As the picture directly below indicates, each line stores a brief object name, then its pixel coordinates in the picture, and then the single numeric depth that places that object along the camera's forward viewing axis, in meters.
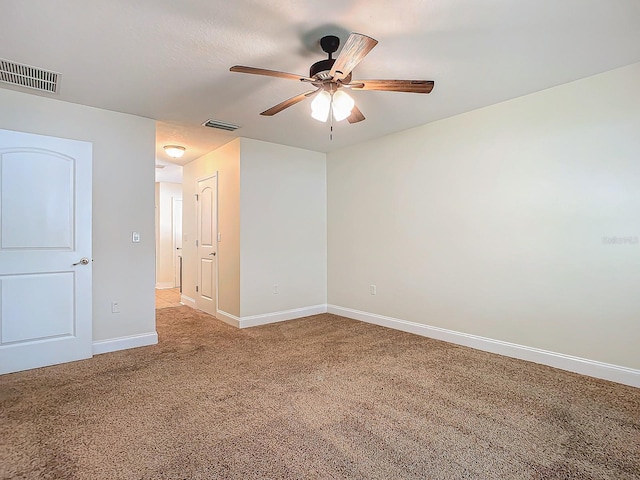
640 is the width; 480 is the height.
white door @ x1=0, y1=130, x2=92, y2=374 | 2.97
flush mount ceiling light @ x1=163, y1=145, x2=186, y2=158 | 4.74
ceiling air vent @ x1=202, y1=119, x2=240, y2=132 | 3.86
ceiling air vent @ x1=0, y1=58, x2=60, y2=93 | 2.61
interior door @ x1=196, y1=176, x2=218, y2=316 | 5.02
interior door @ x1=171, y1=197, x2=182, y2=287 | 8.06
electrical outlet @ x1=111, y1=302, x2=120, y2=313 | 3.54
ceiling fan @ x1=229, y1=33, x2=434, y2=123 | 1.97
